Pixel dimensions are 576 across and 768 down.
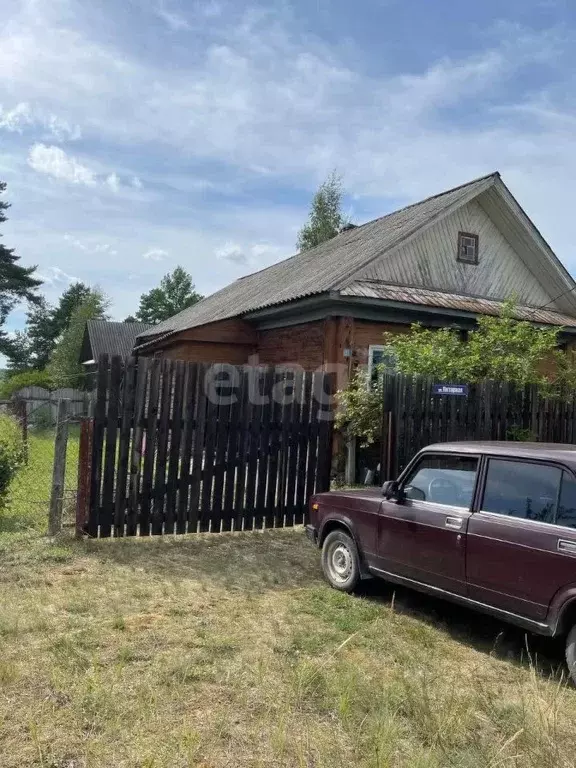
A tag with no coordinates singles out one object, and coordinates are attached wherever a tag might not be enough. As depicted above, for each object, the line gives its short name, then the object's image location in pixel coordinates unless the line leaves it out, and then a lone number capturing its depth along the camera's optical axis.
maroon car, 3.64
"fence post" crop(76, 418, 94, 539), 6.38
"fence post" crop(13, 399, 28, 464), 9.63
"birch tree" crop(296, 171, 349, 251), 36.22
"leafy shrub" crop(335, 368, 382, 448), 9.31
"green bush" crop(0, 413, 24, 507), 7.32
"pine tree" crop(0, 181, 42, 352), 37.16
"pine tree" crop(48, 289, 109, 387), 37.96
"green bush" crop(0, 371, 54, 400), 31.22
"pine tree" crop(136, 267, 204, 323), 71.69
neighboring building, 36.78
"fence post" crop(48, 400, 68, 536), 6.43
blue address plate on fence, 8.17
